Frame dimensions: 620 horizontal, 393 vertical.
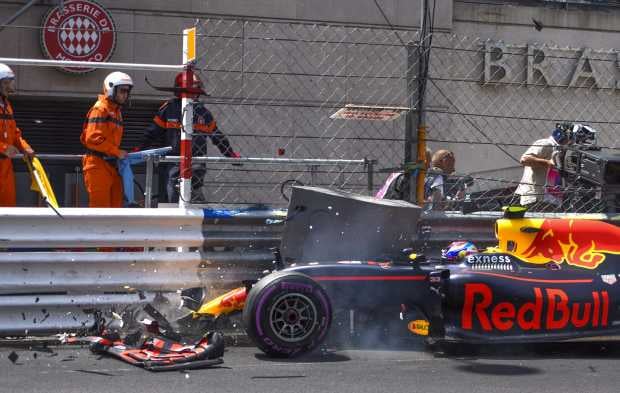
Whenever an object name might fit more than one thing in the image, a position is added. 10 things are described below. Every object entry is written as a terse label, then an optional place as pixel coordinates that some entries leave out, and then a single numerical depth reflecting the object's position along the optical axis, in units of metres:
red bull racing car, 12.69
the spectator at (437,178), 16.38
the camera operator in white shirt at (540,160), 17.50
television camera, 16.11
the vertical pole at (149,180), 15.90
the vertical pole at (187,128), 14.76
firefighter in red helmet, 16.03
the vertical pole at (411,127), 15.34
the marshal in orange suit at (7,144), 15.34
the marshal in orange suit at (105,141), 15.87
